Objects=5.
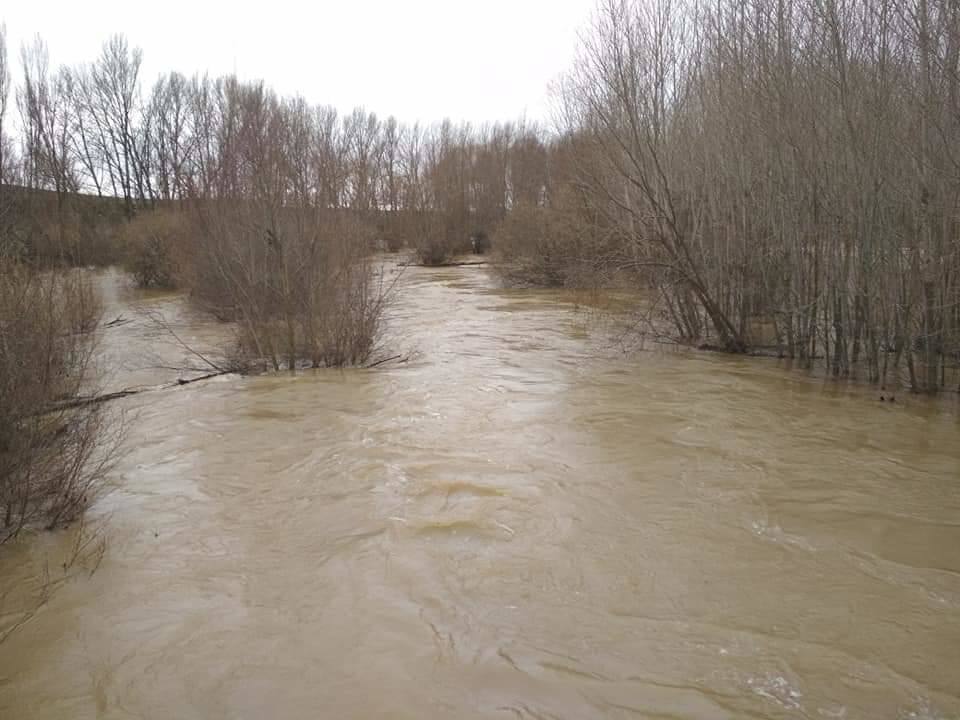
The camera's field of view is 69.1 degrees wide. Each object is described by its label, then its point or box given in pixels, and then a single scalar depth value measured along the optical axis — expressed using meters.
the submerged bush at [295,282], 9.34
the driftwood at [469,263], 31.30
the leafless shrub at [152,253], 20.59
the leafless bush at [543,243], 19.27
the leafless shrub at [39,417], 4.23
